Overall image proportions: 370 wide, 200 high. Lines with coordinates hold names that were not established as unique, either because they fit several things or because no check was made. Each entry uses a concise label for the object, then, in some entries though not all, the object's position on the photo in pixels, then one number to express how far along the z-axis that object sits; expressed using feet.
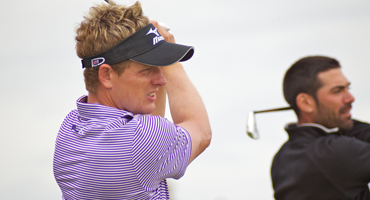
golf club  26.58
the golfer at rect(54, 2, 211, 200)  27.20
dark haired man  25.66
